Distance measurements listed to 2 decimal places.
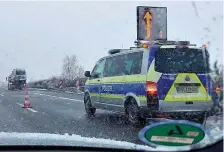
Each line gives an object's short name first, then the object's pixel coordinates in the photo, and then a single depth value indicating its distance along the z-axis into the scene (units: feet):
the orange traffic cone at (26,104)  47.14
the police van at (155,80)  22.40
